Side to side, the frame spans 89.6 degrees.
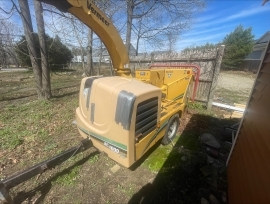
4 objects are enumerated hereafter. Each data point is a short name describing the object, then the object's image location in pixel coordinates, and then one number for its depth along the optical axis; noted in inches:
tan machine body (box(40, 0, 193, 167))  79.9
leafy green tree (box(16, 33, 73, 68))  789.2
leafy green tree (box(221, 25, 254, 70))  993.5
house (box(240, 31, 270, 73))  884.2
